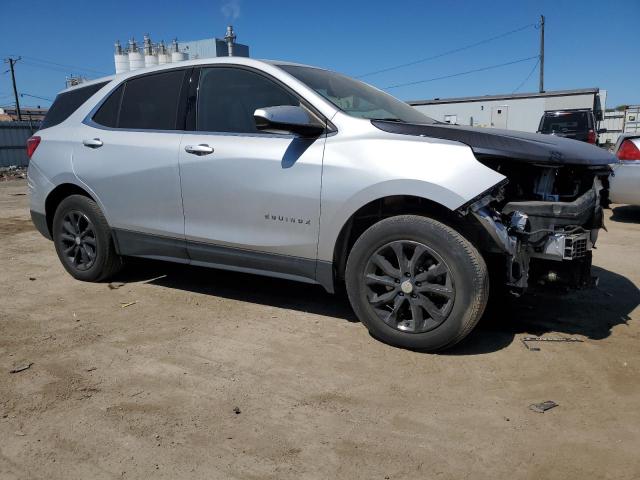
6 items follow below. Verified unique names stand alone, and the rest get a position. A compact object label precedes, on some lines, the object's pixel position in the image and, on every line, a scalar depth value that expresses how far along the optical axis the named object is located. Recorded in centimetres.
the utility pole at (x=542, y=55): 3494
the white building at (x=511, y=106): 2503
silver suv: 313
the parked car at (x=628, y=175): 749
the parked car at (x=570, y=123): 1609
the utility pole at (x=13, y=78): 4656
